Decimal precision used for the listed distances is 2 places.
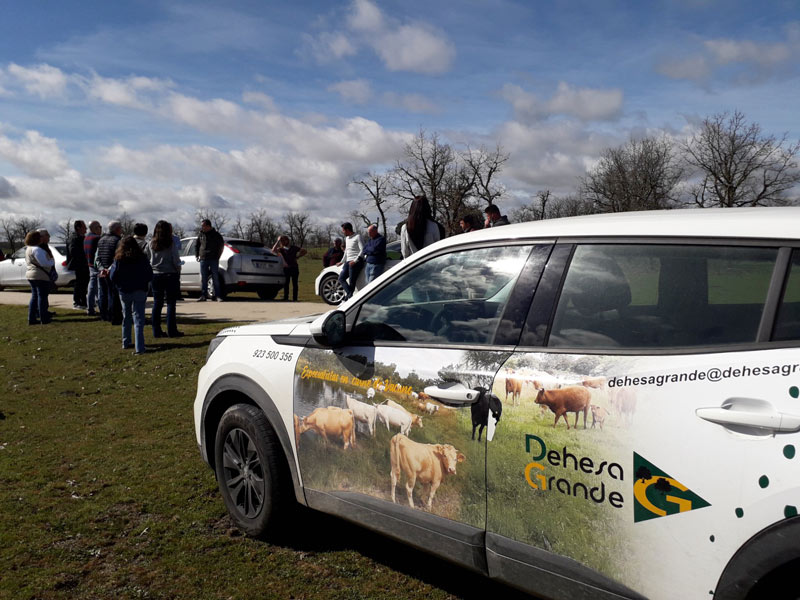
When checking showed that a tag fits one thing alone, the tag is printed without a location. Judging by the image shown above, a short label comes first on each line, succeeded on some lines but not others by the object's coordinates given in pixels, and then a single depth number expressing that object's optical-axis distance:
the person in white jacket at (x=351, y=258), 13.02
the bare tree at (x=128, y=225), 82.03
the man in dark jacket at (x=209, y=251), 14.41
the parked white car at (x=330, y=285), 15.87
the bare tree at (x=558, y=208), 72.00
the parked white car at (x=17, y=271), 19.83
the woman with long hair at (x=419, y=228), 8.52
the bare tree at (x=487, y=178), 79.11
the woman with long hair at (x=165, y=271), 9.95
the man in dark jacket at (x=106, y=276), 11.42
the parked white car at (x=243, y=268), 15.93
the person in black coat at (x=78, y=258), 13.65
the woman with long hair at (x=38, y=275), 12.20
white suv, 1.89
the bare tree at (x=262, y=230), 101.94
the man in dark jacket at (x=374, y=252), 11.49
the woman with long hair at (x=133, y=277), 8.99
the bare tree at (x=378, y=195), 87.06
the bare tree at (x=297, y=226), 107.56
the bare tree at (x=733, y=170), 58.44
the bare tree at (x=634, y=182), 61.78
